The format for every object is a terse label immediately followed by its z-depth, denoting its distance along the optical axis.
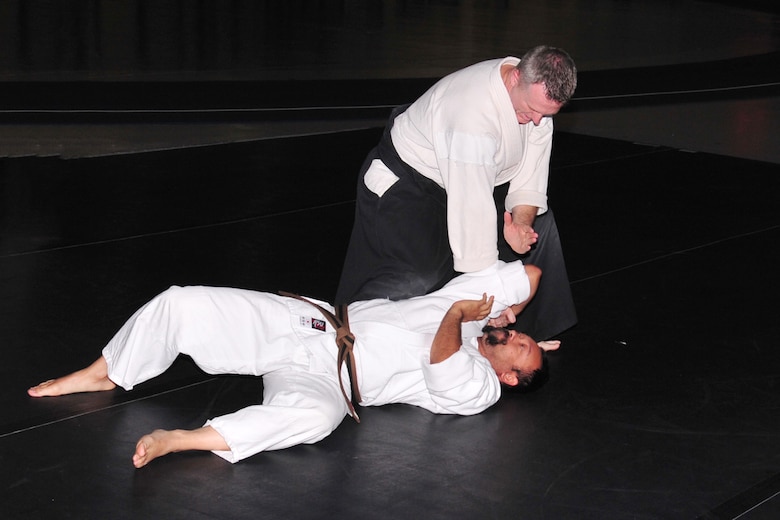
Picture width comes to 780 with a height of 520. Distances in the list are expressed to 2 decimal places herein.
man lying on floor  6.28
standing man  6.22
